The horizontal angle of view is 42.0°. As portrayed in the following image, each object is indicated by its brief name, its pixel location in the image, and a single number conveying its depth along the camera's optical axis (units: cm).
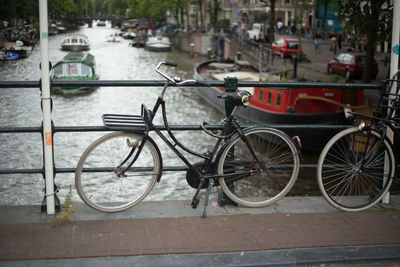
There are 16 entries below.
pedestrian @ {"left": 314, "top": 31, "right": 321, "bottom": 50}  4656
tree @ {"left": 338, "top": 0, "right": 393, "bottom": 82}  1554
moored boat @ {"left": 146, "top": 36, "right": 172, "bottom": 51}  6406
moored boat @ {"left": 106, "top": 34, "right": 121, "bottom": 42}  5196
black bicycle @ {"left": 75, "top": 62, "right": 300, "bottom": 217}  421
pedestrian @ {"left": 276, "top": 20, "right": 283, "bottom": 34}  5201
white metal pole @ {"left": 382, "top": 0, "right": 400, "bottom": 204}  470
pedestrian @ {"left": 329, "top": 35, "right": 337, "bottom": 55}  4710
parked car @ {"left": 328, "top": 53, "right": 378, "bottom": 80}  3080
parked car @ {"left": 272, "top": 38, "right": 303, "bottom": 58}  3731
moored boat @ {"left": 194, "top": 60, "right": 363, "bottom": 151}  1875
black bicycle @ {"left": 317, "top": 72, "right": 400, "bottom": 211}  457
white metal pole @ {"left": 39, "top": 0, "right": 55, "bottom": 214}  413
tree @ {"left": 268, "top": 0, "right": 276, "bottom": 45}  3509
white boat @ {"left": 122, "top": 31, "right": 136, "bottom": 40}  7438
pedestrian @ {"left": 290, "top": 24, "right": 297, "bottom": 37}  5000
